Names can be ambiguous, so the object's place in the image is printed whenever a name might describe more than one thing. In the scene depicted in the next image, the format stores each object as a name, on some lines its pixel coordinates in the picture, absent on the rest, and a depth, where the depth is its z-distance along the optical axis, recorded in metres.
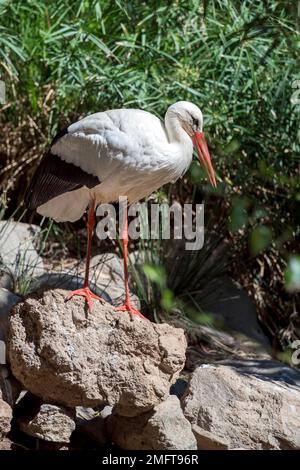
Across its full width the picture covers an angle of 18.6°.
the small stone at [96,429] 4.84
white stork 4.96
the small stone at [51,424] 4.57
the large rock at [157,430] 4.56
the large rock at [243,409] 4.63
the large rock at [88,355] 4.58
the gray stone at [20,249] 6.38
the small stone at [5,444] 4.58
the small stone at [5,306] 5.09
